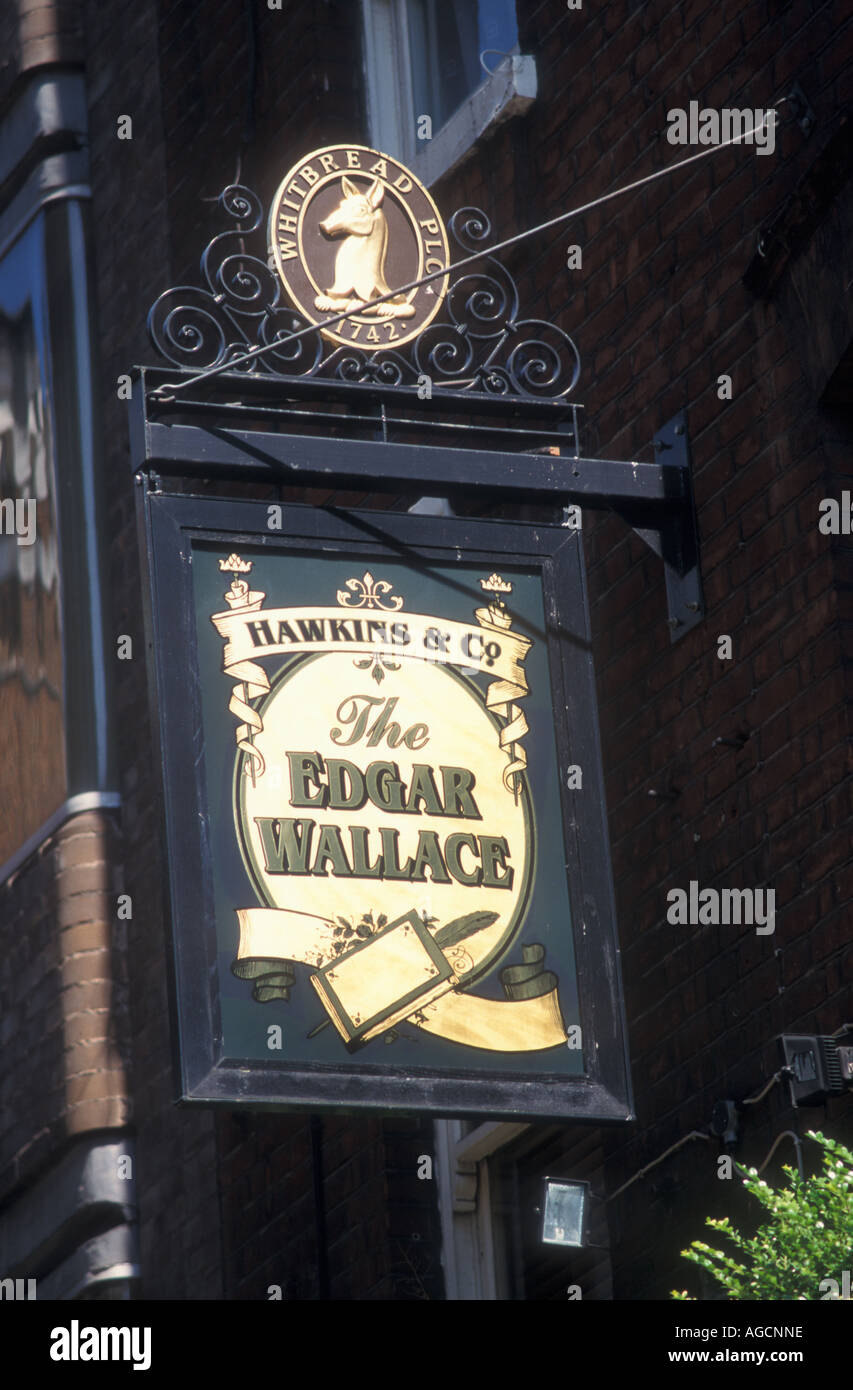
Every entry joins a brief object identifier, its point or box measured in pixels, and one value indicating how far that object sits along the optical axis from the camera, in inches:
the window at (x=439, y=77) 366.6
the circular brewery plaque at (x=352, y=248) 309.9
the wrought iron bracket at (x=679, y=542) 312.7
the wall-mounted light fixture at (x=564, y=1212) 303.7
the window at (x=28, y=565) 475.2
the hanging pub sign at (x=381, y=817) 260.8
